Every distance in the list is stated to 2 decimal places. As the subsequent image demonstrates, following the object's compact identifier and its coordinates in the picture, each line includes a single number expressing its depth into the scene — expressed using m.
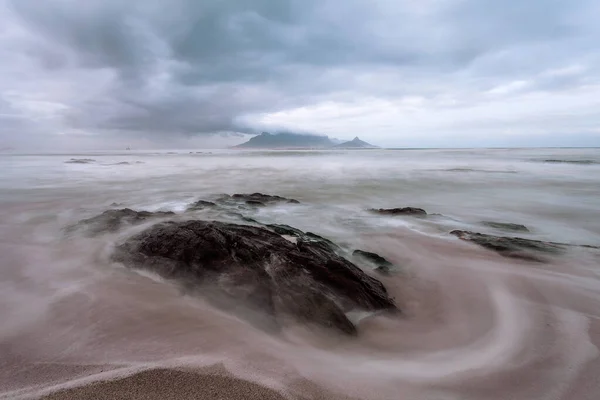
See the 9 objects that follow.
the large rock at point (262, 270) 3.70
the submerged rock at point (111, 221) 6.83
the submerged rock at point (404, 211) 9.74
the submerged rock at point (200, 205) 10.14
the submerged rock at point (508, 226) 8.56
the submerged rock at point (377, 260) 5.40
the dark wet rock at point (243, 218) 8.30
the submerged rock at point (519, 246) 6.00
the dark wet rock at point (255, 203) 11.00
